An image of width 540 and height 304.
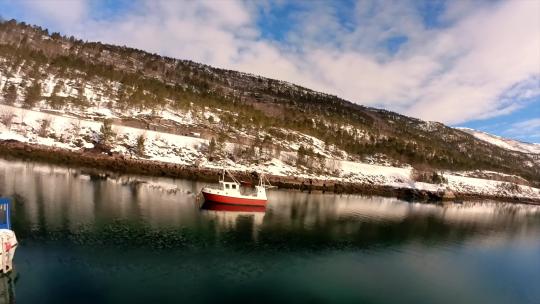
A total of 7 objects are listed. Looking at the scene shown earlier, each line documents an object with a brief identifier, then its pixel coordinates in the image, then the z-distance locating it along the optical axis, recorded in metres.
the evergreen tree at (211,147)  119.00
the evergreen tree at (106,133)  104.75
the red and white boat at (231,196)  65.28
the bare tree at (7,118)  97.75
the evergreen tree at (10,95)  111.31
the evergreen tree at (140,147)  106.00
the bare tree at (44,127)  99.89
